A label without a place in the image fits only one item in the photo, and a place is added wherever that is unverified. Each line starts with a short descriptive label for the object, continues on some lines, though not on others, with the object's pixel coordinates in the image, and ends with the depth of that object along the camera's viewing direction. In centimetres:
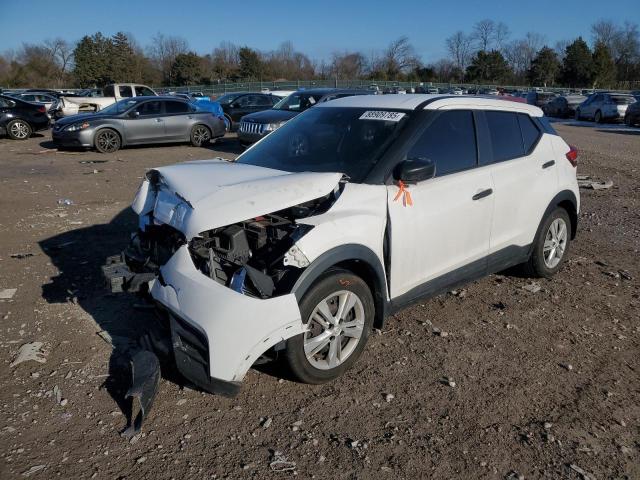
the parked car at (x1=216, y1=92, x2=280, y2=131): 2253
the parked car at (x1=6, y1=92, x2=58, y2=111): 2712
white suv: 313
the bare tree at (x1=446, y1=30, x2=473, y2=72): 8594
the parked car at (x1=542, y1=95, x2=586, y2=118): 3291
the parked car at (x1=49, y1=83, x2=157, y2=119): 2200
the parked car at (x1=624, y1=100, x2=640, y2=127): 2473
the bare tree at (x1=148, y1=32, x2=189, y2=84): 7706
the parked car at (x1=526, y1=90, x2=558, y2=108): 3686
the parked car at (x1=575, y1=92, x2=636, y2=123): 2740
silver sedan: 1482
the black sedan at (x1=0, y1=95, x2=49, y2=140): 1836
